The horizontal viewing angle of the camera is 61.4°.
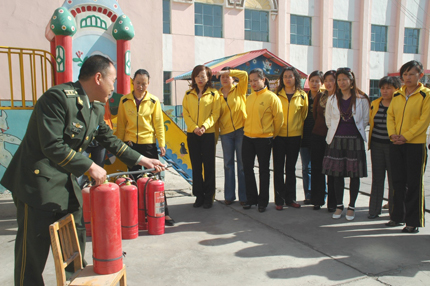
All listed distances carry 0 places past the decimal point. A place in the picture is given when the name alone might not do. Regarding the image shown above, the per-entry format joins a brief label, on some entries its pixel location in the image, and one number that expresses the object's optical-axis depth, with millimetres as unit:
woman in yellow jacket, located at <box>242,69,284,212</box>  5023
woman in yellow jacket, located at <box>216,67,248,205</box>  5383
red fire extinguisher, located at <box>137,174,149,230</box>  4426
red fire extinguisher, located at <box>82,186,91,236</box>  4148
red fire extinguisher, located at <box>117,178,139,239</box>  4035
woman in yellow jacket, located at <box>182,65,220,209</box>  5252
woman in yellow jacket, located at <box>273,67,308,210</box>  5199
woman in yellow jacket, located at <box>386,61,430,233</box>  4184
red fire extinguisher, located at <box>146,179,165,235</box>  4254
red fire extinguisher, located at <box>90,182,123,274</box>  2465
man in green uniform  2326
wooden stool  2225
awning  13703
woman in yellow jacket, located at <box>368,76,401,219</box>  4688
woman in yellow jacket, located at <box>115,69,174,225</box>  4758
